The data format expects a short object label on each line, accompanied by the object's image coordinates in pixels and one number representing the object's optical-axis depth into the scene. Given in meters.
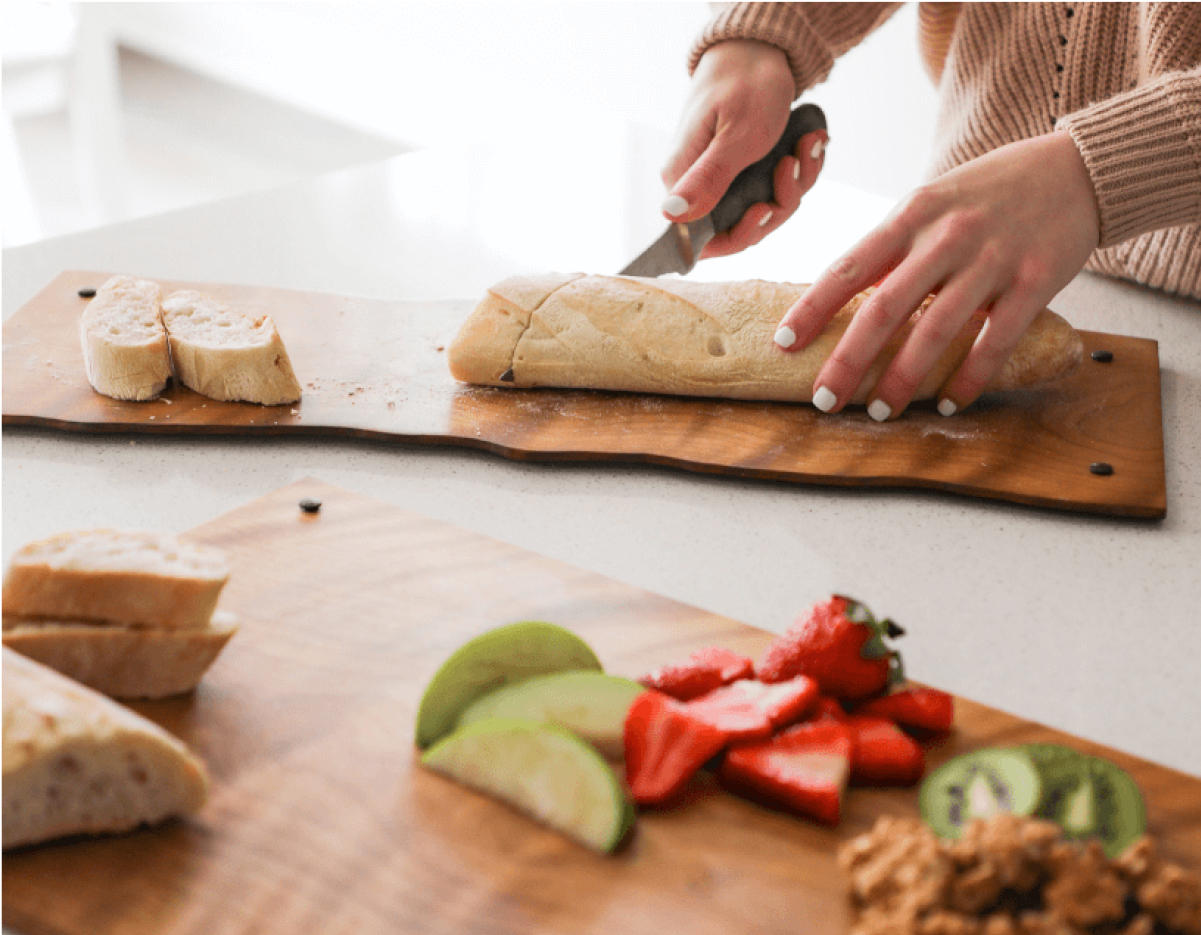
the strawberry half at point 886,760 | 0.84
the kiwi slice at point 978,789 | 0.76
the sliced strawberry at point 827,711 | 0.88
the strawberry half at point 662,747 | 0.83
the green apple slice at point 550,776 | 0.79
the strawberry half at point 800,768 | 0.81
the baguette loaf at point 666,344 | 1.51
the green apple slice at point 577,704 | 0.86
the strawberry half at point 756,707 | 0.85
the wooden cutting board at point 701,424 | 1.35
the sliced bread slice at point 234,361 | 1.48
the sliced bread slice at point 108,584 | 0.88
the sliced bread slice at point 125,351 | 1.47
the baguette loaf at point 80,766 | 0.74
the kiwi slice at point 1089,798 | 0.76
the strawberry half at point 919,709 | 0.89
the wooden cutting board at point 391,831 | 0.74
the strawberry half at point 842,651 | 0.88
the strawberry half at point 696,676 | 0.92
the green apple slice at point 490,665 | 0.87
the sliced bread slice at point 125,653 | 0.87
